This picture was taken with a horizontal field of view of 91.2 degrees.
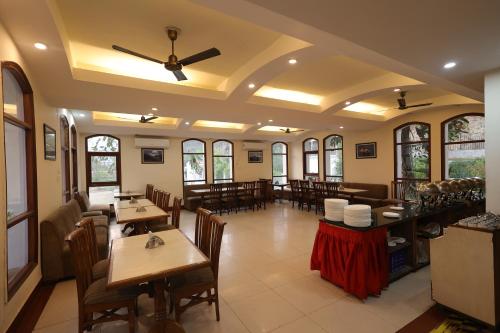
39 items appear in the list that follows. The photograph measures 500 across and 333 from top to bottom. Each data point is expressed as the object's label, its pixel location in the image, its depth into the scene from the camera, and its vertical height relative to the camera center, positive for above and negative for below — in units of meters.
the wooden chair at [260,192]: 8.40 -0.95
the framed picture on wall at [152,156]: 8.06 +0.36
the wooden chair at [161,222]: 3.91 -0.95
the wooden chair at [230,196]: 7.79 -1.00
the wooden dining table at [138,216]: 3.52 -0.73
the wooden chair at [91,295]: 1.91 -1.04
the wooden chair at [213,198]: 7.62 -1.02
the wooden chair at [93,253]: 2.35 -0.88
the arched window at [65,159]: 4.75 +0.18
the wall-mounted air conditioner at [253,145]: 9.90 +0.81
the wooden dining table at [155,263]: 1.69 -0.74
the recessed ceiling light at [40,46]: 2.41 +1.23
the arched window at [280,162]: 11.10 +0.11
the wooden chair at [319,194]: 7.32 -0.91
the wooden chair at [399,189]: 7.36 -0.83
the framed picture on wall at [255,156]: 10.23 +0.37
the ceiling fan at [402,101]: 5.34 +1.33
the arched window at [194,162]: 8.86 +0.15
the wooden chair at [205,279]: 2.17 -1.04
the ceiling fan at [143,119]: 6.16 +1.21
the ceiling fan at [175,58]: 2.69 +1.24
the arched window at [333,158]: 9.24 +0.22
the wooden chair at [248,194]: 8.03 -0.97
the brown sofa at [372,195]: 7.21 -1.04
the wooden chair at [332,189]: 7.00 -0.75
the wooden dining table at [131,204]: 4.51 -0.71
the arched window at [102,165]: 7.36 +0.09
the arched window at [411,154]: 6.92 +0.23
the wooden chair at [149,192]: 6.58 -0.69
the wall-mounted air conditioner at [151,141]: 7.77 +0.83
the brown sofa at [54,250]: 3.13 -1.05
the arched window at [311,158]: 10.15 +0.25
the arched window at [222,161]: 9.45 +0.17
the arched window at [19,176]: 2.48 -0.07
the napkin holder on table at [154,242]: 2.20 -0.69
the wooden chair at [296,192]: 8.17 -0.95
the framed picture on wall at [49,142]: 3.46 +0.40
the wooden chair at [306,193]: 7.76 -0.95
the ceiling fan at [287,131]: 9.16 +1.31
